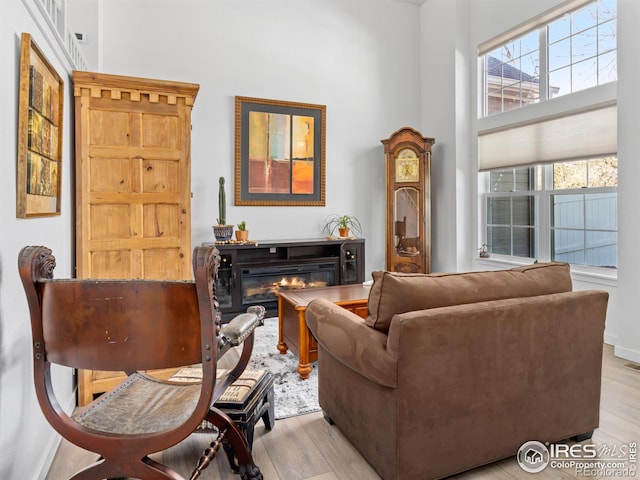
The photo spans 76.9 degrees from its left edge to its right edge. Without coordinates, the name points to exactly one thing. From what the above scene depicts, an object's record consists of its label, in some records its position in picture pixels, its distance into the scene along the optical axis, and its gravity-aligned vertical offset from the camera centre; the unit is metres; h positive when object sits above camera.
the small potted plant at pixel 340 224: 5.21 +0.24
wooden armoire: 2.41 +0.39
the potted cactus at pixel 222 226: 4.38 +0.18
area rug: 2.41 -0.96
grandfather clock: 5.12 +0.54
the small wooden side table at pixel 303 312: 2.81 -0.53
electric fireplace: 4.37 -0.30
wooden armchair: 1.14 -0.27
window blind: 3.68 +1.07
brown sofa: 1.58 -0.52
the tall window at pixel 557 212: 3.80 +0.33
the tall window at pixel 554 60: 3.78 +1.95
